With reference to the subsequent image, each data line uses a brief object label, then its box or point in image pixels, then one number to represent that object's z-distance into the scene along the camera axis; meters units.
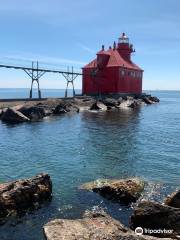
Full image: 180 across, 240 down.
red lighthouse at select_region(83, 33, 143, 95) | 81.25
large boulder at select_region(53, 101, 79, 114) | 59.39
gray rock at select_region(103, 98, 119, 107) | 69.19
